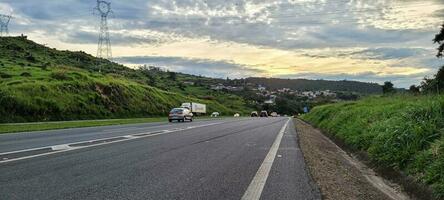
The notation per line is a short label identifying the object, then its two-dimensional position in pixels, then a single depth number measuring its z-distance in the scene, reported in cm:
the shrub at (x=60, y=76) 6681
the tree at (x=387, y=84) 5407
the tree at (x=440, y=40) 4100
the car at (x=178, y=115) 4647
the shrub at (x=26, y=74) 6526
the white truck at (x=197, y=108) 8778
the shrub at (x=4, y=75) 6334
